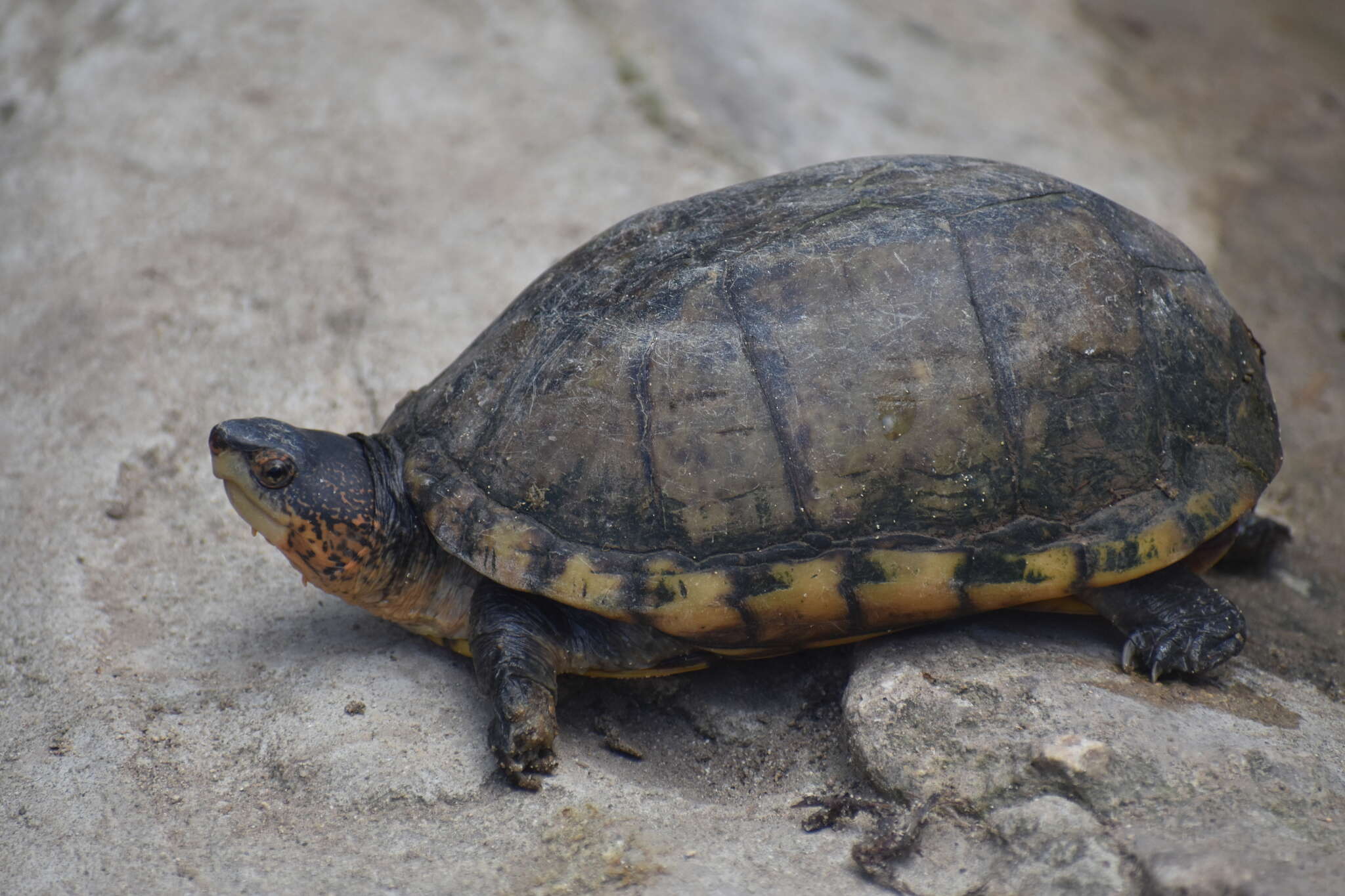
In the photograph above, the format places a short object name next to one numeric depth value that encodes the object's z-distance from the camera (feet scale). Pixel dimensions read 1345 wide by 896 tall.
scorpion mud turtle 10.98
